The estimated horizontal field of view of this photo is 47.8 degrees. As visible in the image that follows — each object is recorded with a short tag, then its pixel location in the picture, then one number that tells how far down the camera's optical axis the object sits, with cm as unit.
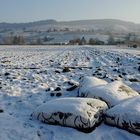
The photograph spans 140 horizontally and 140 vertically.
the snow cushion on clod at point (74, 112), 295
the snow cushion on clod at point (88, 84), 393
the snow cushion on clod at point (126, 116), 285
